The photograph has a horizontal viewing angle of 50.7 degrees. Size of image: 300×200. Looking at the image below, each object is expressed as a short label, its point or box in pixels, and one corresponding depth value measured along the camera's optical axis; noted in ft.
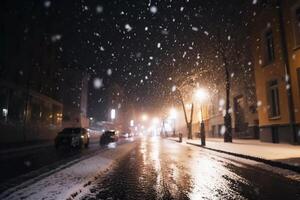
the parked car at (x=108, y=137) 126.31
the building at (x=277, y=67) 69.21
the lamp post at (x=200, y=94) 92.01
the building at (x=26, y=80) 98.17
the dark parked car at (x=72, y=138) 79.81
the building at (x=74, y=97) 212.23
